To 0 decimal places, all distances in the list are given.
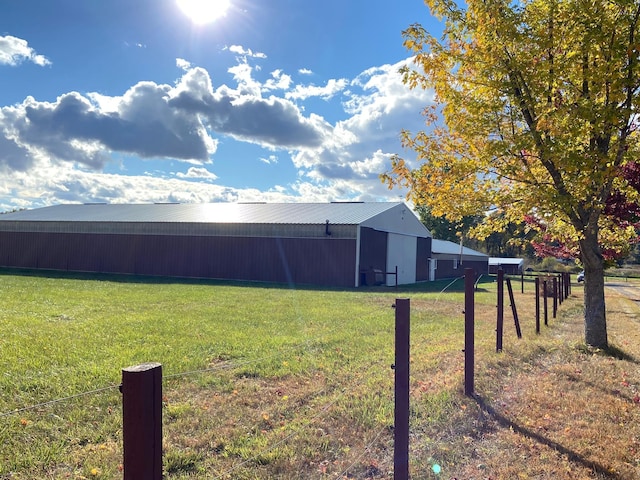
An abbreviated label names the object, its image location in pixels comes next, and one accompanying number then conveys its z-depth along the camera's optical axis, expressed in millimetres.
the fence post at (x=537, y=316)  9778
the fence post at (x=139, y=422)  1858
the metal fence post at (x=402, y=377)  3457
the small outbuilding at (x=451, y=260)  42875
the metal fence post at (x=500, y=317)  7254
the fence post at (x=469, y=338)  5328
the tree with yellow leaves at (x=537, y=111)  6320
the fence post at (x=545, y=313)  10922
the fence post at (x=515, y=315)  8374
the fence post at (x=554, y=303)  12479
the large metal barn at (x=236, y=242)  26688
